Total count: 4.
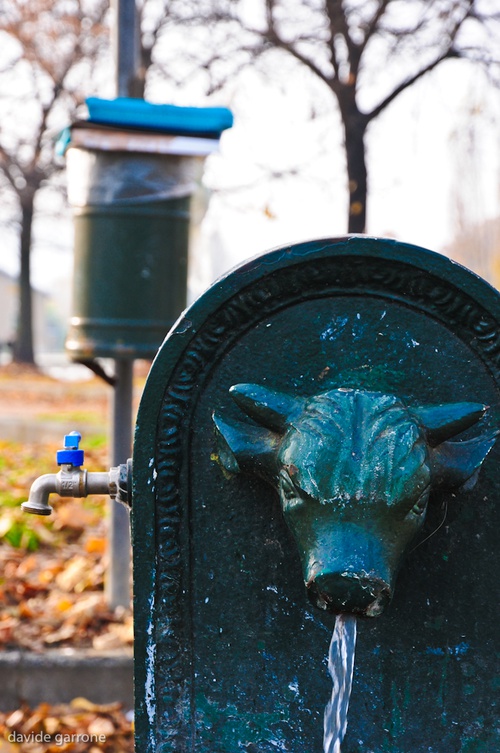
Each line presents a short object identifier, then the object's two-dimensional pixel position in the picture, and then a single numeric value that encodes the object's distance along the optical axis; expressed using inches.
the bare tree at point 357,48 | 263.6
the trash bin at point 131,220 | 146.2
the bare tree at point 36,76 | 516.4
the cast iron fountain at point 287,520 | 55.6
